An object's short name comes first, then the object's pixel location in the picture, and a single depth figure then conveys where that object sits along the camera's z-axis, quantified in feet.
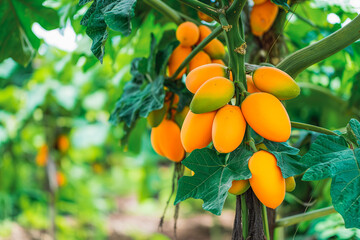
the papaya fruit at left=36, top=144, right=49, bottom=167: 10.56
